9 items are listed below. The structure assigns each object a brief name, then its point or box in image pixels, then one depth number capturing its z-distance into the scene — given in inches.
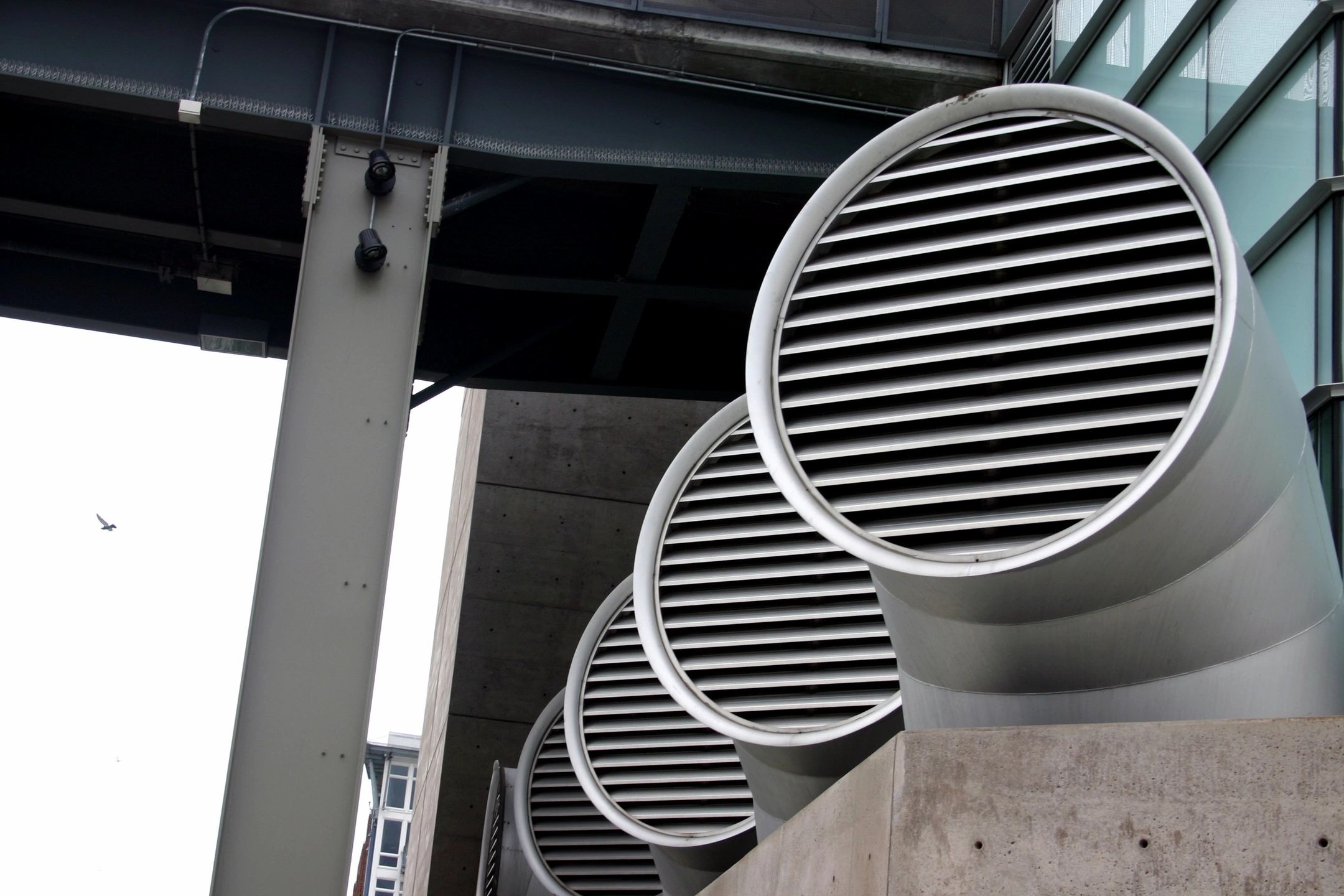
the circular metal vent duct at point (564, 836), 390.6
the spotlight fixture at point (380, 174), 364.2
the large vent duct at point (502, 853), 426.0
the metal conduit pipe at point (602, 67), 371.9
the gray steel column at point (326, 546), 318.3
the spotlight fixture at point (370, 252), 354.3
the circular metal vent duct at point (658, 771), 281.3
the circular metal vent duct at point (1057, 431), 159.3
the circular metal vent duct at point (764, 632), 216.1
